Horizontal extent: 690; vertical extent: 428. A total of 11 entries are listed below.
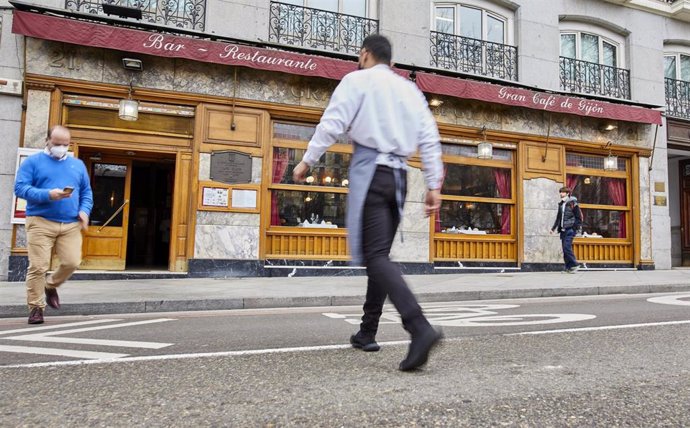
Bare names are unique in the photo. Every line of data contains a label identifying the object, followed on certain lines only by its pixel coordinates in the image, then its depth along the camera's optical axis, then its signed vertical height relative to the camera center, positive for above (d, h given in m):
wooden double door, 9.79 +0.57
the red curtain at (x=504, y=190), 12.32 +1.44
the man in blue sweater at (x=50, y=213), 4.71 +0.23
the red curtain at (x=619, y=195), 13.50 +1.52
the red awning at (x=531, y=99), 10.77 +3.55
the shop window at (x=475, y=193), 11.91 +1.32
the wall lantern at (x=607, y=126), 13.00 +3.29
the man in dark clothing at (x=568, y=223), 10.84 +0.56
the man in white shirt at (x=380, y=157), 2.74 +0.52
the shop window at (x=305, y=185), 10.51 +1.26
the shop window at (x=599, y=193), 13.13 +1.53
